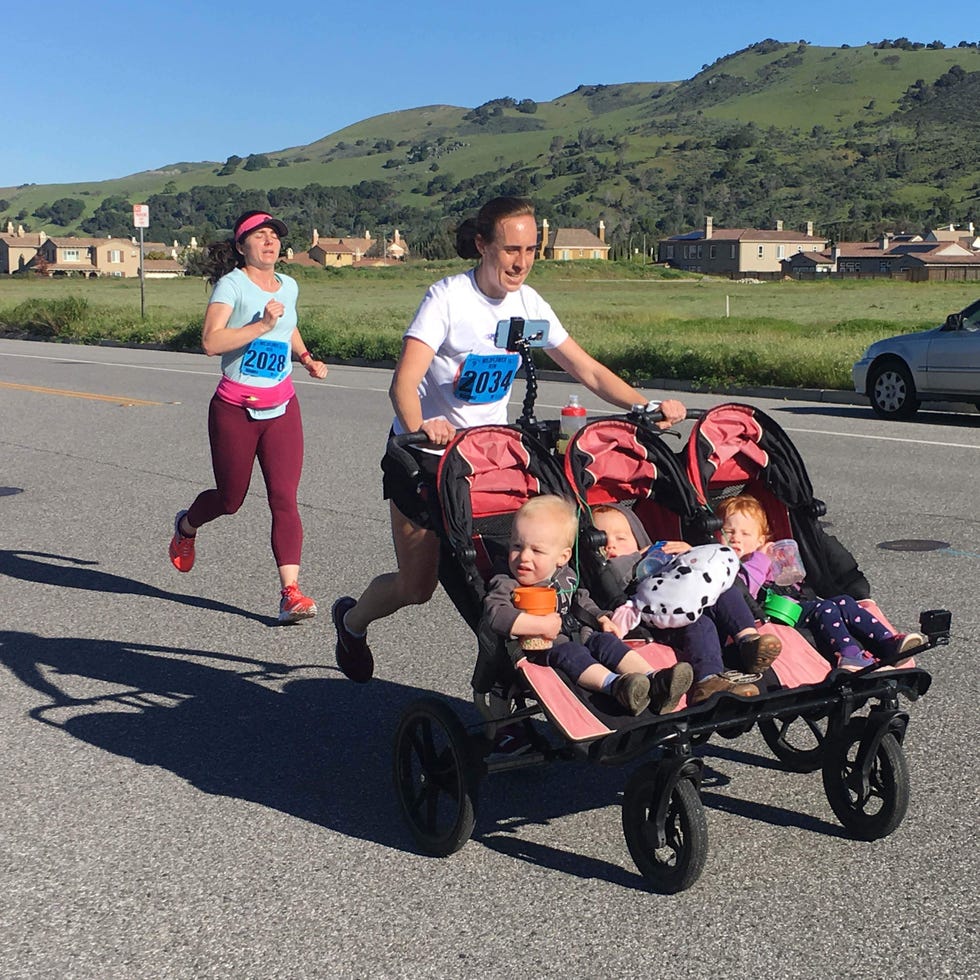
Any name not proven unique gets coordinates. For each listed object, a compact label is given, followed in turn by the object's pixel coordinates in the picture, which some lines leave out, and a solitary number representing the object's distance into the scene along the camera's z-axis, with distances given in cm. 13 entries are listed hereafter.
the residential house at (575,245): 18450
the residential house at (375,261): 19261
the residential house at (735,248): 17412
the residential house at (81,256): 19275
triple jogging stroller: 388
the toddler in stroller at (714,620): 396
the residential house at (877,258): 14775
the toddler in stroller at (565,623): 382
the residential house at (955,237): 16538
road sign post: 3584
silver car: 1678
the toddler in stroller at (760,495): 472
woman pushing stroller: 483
